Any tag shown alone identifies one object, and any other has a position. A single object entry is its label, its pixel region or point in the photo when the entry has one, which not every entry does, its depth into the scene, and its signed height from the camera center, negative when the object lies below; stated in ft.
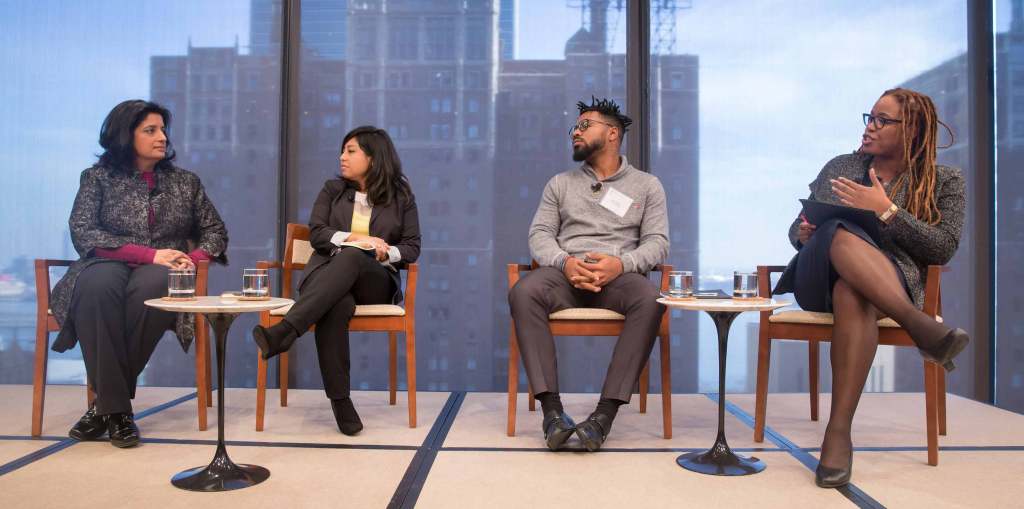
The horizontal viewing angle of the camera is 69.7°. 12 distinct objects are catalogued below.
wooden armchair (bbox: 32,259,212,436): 8.41 -0.97
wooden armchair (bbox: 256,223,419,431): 8.87 -0.70
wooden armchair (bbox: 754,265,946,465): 7.64 -0.74
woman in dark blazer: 8.35 +0.14
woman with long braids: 7.06 +0.22
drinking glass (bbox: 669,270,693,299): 7.75 -0.19
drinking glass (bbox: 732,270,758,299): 7.50 -0.19
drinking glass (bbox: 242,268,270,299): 7.21 -0.20
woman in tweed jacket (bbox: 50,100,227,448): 8.05 +0.14
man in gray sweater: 8.27 +0.09
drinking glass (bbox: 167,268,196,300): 7.15 -0.21
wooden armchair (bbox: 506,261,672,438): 8.65 -0.73
